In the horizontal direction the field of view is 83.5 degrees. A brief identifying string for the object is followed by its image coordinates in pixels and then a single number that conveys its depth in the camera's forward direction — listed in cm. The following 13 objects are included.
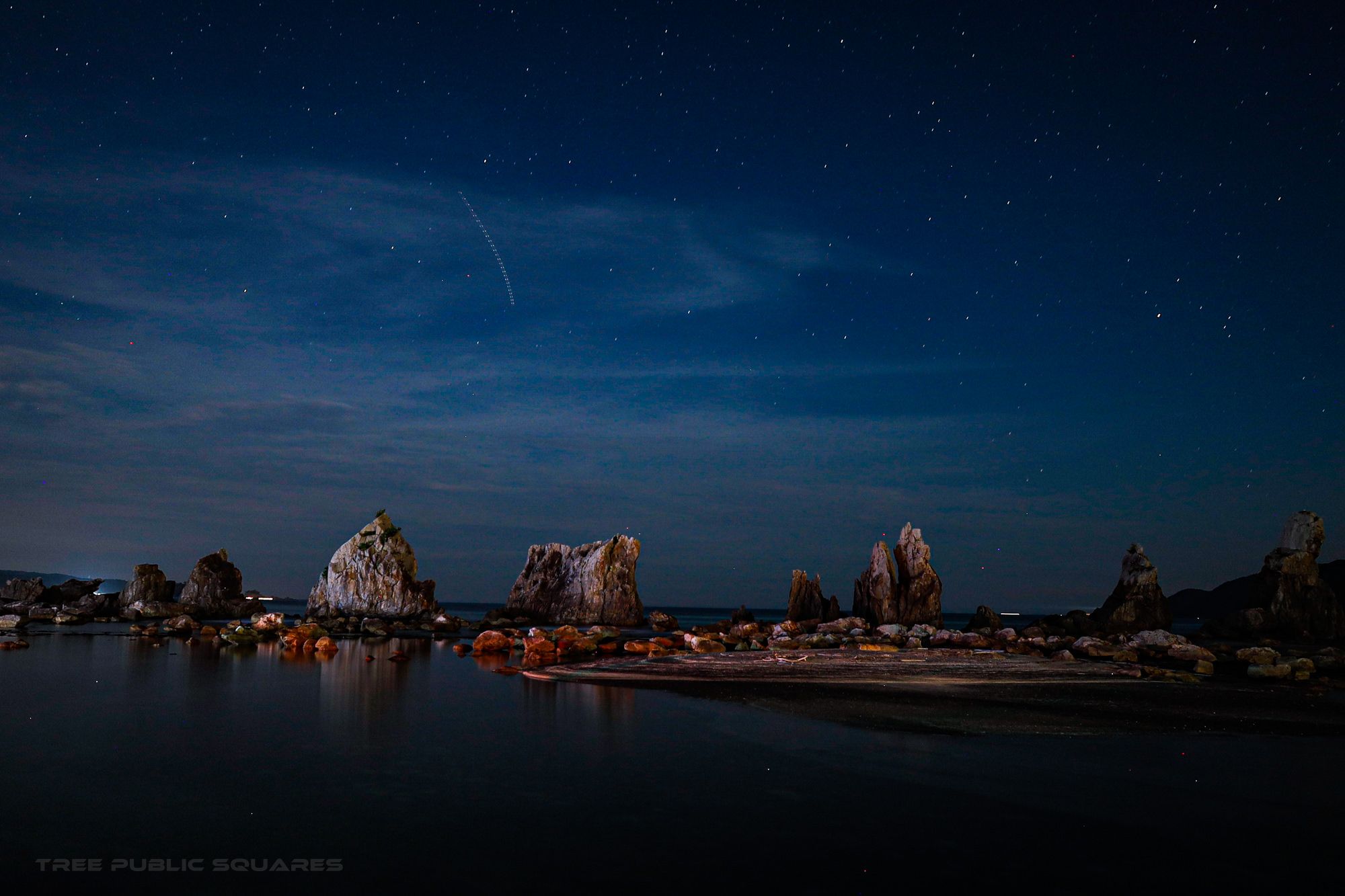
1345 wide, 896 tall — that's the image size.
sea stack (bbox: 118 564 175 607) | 8062
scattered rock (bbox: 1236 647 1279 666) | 3403
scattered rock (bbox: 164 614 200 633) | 4525
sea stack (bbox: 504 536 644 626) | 9319
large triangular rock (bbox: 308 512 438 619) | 7688
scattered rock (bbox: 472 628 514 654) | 3772
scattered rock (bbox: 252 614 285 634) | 4303
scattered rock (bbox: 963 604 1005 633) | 7038
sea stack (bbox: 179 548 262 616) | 8312
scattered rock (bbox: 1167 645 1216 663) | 3684
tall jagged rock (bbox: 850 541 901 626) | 7931
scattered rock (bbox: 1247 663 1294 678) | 3002
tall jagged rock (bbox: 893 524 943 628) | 7750
